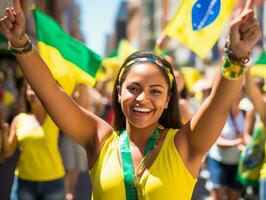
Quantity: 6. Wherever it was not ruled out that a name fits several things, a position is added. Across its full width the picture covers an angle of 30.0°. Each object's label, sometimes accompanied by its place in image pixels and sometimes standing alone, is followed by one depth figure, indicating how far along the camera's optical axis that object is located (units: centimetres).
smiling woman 218
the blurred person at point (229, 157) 544
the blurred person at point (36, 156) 406
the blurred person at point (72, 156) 558
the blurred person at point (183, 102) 489
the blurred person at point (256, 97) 433
